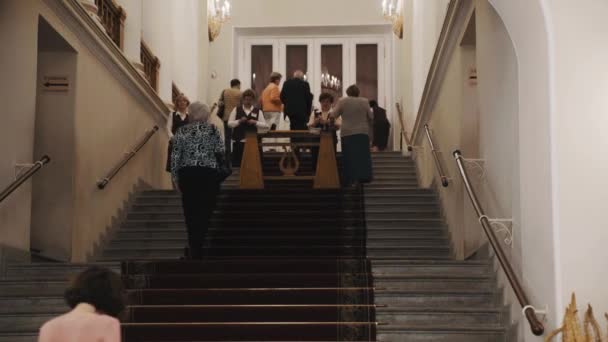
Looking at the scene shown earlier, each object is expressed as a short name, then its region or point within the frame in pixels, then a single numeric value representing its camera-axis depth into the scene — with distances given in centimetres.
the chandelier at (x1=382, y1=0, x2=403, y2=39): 1869
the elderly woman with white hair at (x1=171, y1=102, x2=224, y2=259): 929
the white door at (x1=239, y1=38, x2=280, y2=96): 2067
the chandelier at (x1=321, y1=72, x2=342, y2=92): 2062
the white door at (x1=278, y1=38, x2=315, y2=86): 2070
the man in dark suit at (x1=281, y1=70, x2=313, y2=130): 1520
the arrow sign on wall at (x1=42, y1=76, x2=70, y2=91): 1072
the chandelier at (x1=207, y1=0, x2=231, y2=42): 1934
